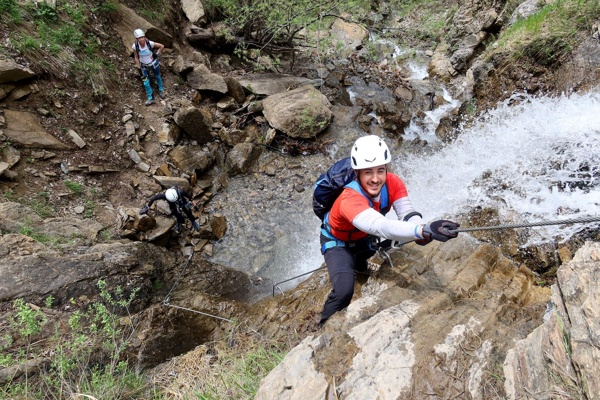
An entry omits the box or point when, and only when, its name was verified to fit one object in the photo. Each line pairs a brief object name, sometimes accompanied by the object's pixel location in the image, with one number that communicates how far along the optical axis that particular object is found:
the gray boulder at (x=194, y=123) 8.80
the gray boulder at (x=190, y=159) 8.67
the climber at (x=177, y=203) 7.04
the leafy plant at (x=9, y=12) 7.24
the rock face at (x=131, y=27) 9.62
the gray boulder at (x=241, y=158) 9.11
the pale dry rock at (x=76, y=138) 7.58
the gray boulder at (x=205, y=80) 10.03
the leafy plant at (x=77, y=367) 3.45
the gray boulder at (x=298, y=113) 9.62
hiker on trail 8.66
